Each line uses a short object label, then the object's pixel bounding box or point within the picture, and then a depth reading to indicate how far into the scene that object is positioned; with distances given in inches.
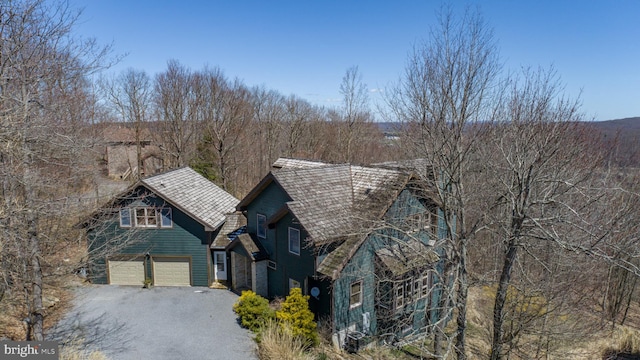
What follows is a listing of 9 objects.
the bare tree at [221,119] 1467.8
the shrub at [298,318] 608.1
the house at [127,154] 1732.3
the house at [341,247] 650.8
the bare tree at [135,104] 1582.2
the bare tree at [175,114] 1497.3
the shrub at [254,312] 659.4
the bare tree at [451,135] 539.2
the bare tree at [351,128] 1691.7
